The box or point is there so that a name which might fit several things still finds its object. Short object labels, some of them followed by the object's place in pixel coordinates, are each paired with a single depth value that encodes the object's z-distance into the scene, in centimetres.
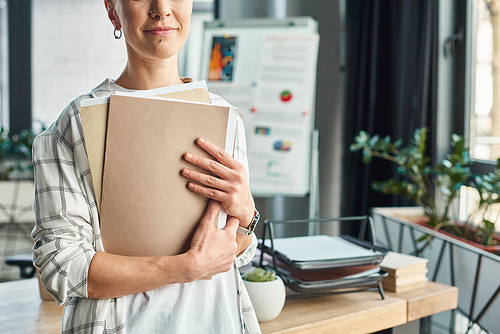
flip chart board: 254
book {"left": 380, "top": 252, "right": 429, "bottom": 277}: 118
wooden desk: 99
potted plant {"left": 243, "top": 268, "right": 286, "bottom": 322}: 97
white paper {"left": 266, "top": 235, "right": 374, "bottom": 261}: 108
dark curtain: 237
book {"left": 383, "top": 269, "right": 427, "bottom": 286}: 118
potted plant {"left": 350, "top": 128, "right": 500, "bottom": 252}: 163
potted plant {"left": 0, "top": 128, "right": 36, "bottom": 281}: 369
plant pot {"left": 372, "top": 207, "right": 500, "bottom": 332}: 134
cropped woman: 69
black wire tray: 105
